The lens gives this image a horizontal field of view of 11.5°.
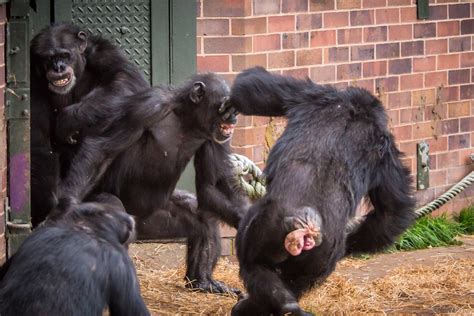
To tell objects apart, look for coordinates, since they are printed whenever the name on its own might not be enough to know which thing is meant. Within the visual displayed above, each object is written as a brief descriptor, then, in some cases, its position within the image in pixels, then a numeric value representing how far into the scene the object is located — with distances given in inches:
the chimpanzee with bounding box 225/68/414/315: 512.3
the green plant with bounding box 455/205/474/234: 808.3
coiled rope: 685.3
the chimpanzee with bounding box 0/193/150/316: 444.0
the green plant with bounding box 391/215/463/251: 765.3
